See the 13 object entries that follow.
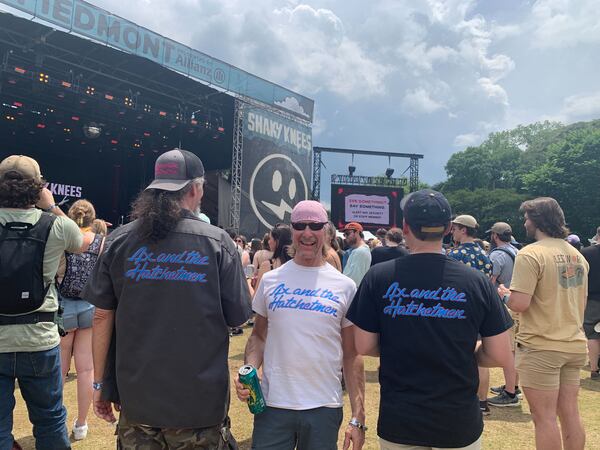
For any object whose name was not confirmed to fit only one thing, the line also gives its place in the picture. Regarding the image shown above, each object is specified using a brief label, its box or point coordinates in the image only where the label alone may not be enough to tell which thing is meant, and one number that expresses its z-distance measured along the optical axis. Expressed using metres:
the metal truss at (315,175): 26.39
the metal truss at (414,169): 25.88
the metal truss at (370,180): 24.61
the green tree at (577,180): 31.20
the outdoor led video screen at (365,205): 21.56
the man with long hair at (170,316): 1.74
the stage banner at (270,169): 15.95
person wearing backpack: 2.28
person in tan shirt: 2.67
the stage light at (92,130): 14.82
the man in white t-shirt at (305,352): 1.94
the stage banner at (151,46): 10.80
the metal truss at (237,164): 15.64
